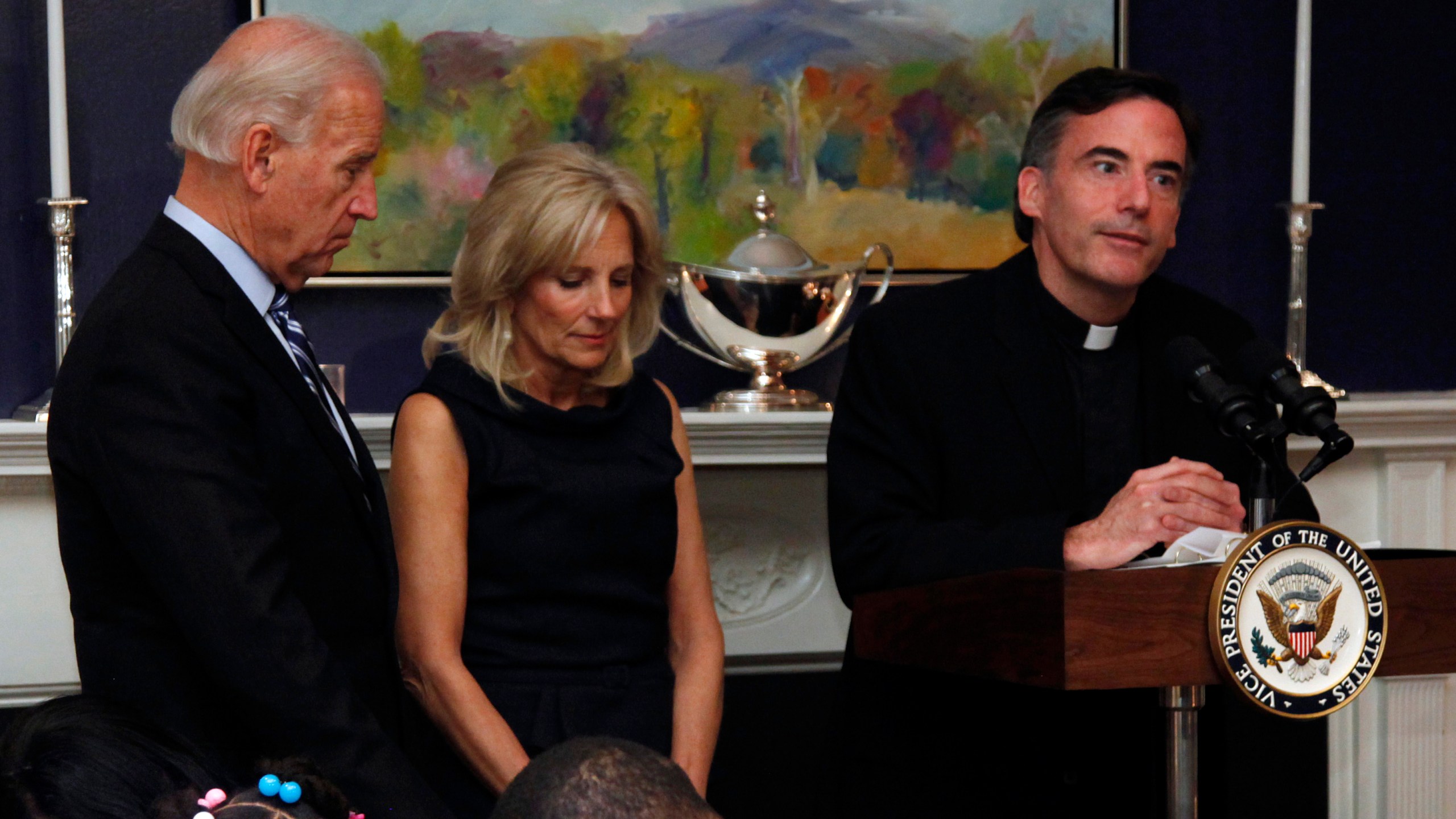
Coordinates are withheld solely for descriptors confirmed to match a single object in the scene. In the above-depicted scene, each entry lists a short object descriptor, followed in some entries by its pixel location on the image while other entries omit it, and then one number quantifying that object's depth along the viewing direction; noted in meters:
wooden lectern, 4.16
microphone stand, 4.28
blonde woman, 4.48
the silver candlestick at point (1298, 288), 5.21
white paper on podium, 4.27
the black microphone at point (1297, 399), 4.23
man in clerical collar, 4.58
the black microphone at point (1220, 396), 4.24
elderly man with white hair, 4.17
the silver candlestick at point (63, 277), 4.96
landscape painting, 5.13
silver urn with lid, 5.04
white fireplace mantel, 5.13
